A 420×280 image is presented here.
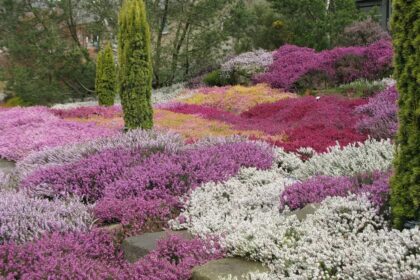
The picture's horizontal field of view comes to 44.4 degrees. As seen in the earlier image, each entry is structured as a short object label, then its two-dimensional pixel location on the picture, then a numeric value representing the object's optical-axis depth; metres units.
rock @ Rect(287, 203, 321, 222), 5.14
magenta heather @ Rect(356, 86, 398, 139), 9.40
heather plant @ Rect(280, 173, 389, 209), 5.21
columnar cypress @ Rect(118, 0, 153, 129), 10.80
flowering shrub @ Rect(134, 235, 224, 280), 4.37
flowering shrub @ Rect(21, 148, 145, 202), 6.99
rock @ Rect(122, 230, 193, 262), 5.04
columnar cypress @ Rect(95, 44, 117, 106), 20.30
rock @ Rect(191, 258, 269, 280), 4.19
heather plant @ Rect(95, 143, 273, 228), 5.96
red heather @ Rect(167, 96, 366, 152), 9.51
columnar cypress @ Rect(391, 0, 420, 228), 4.23
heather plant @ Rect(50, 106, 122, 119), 15.32
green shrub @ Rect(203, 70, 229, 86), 23.22
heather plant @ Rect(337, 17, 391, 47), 21.52
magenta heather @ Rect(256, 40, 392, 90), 18.22
